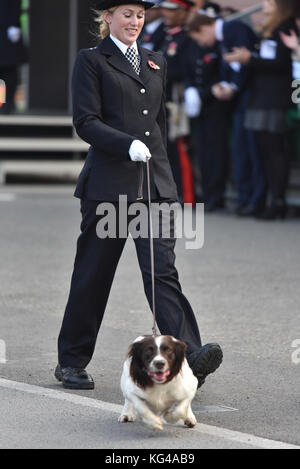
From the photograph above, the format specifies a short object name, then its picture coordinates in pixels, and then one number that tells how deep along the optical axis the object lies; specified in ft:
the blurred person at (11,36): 56.49
